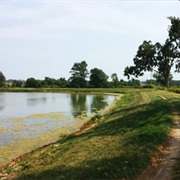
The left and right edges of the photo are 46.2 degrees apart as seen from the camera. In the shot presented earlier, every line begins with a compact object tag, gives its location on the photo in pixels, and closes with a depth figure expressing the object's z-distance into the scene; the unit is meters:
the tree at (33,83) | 76.16
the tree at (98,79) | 74.50
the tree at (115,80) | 75.60
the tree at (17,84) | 80.78
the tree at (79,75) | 74.93
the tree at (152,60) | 42.11
